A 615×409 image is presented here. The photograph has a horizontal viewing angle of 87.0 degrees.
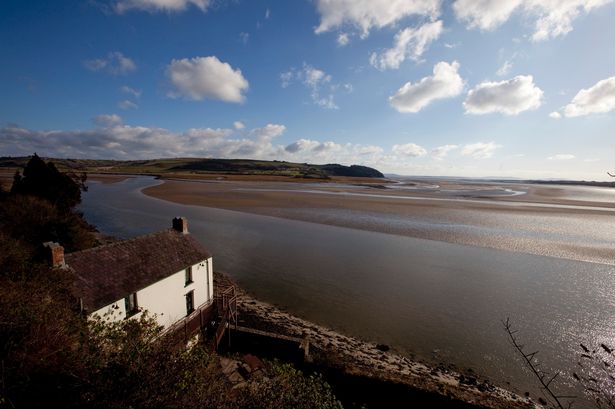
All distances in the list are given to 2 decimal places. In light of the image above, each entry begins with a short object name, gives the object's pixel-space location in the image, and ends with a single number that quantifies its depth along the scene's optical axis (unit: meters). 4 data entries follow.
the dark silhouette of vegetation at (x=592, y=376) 12.59
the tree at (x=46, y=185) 29.27
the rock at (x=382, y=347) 15.03
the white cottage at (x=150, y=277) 12.03
